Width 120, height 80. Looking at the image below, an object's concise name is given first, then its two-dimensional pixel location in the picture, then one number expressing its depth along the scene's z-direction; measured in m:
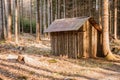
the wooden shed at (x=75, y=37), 17.34
